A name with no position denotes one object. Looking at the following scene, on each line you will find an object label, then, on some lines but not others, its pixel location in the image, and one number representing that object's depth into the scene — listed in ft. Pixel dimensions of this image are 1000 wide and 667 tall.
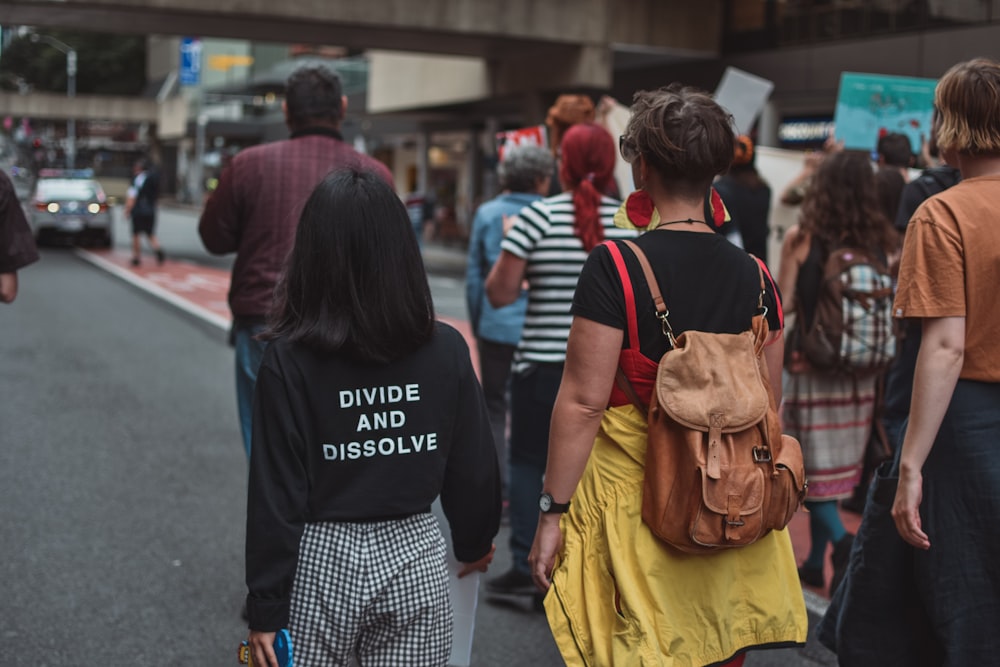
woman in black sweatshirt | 8.36
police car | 86.69
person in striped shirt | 14.94
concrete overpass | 73.92
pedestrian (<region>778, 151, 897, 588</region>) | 16.43
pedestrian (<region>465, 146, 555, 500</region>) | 18.43
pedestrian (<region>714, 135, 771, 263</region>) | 20.34
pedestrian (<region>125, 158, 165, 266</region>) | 70.33
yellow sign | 258.74
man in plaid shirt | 15.24
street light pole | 231.32
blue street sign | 238.48
